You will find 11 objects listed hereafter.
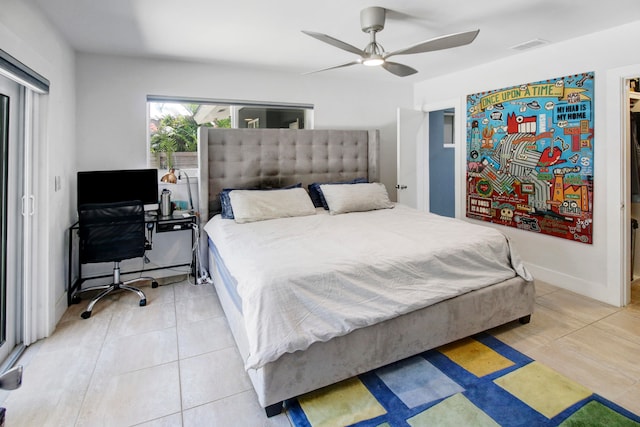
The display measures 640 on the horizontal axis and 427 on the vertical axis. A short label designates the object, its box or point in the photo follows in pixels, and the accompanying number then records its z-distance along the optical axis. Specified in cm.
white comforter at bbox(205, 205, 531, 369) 182
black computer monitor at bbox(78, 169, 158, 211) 339
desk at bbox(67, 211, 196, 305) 328
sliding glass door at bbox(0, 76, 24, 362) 234
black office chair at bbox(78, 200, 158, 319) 312
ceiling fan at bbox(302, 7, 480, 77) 245
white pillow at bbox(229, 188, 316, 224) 347
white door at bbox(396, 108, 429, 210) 461
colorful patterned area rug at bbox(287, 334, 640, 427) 180
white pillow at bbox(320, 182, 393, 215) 388
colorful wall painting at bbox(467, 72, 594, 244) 332
